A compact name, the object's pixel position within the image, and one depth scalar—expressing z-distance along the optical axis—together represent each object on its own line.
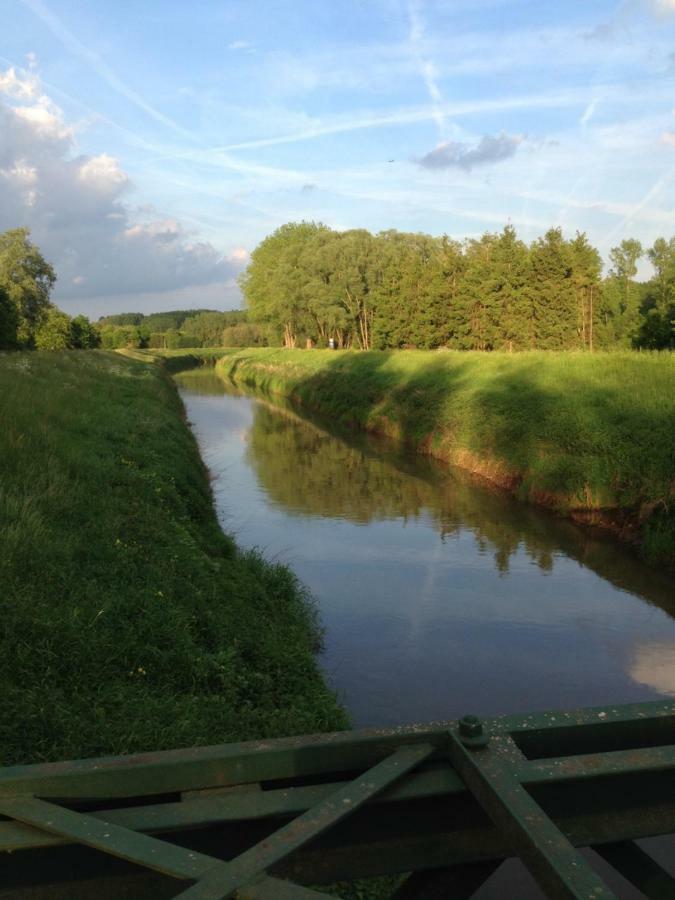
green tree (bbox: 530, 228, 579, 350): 41.78
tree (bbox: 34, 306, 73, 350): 59.25
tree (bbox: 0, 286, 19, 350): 44.31
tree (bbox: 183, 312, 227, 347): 130.50
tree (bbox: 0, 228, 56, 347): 60.11
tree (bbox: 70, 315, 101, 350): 70.61
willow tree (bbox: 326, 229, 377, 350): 57.47
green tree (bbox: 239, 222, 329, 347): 61.19
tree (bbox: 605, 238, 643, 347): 56.22
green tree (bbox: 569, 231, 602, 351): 41.91
